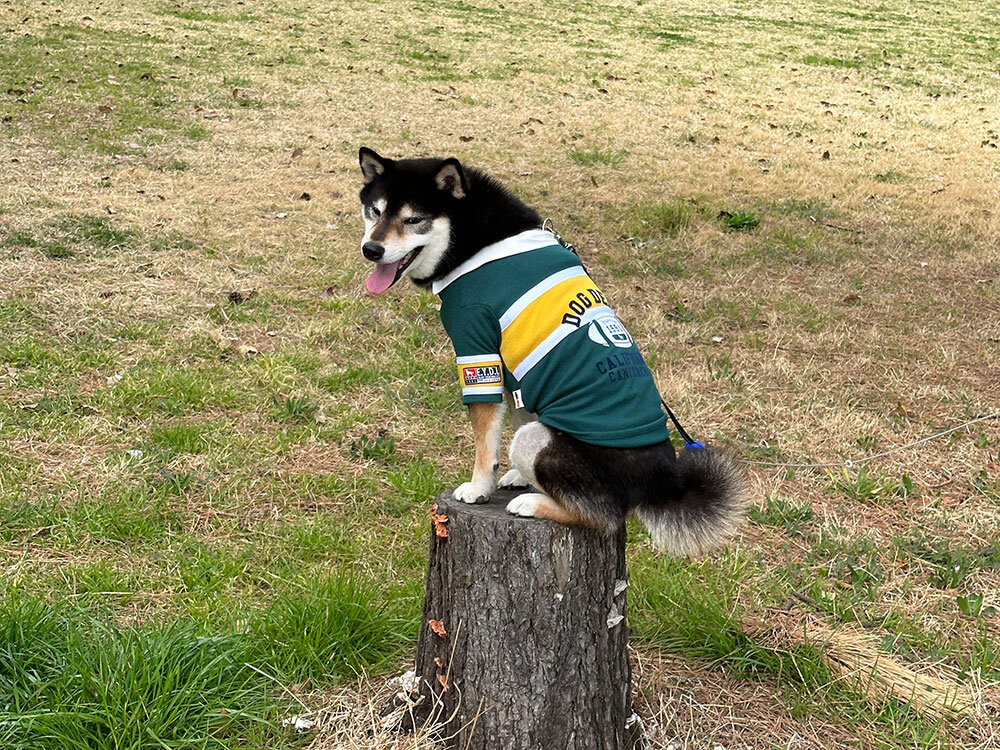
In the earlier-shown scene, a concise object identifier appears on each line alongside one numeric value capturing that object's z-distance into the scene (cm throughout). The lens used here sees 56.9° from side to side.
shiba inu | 260
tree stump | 253
